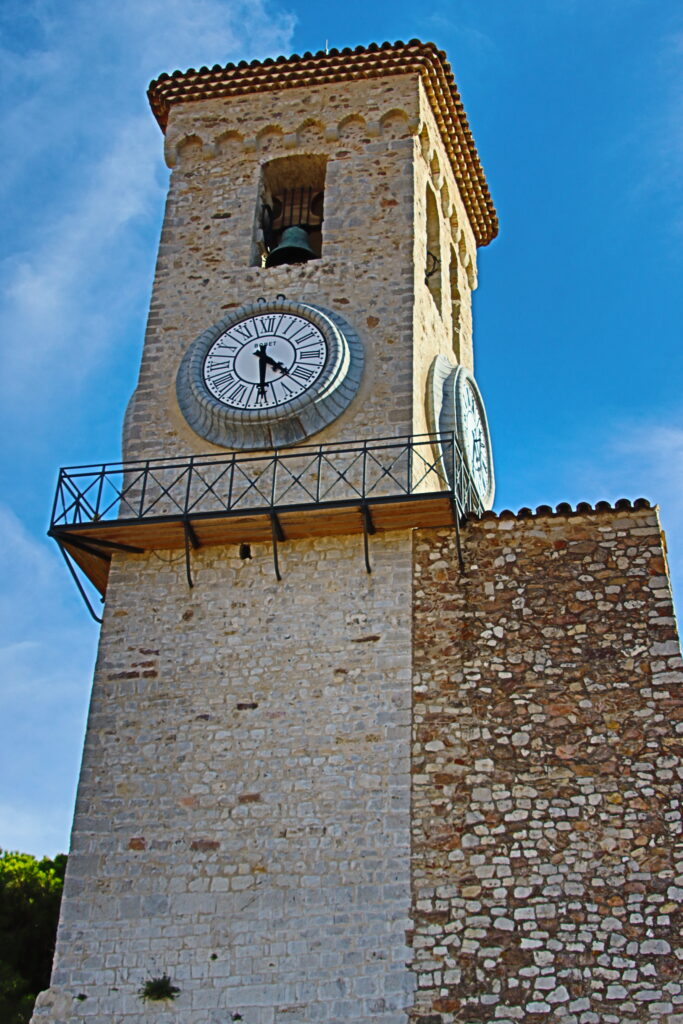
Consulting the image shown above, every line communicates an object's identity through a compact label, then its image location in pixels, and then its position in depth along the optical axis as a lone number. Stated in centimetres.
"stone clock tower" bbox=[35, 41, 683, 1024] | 1152
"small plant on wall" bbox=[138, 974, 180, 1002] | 1153
